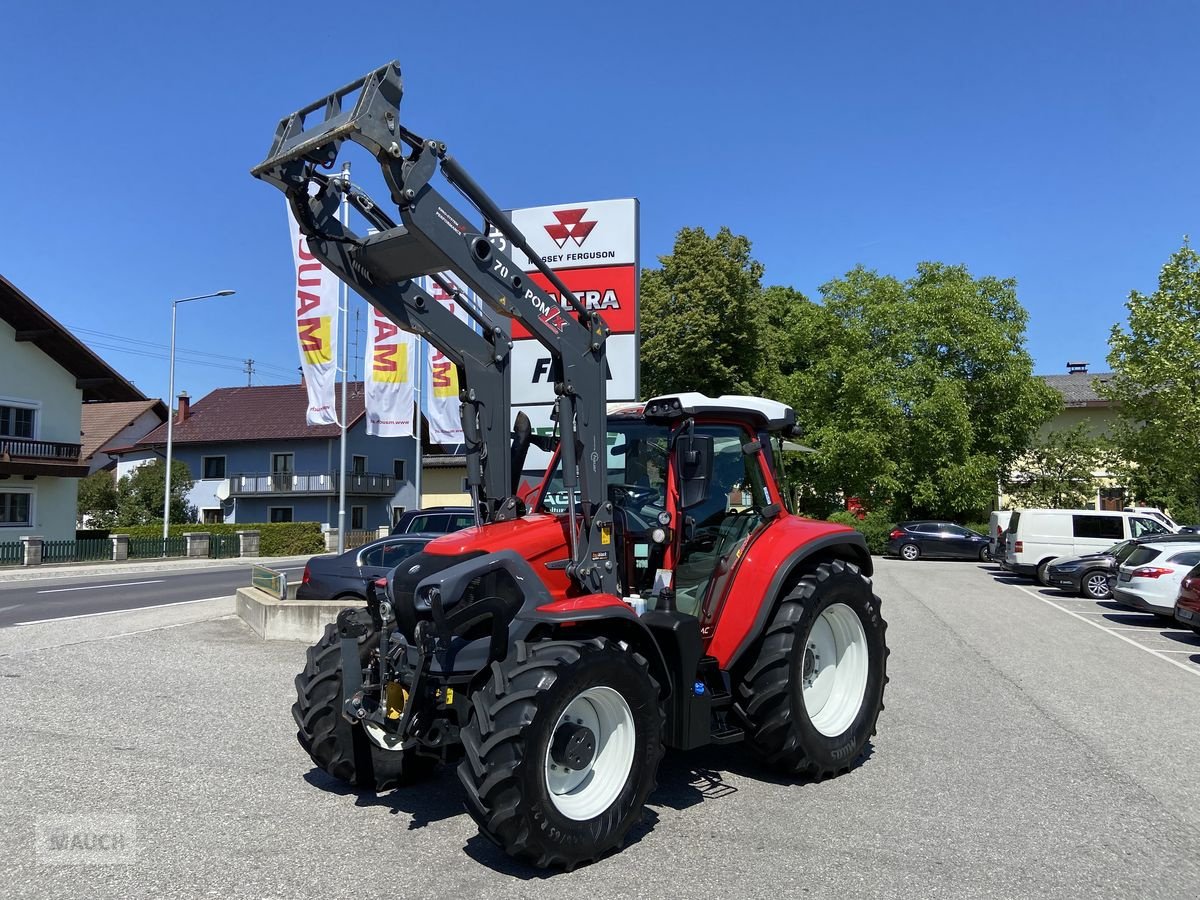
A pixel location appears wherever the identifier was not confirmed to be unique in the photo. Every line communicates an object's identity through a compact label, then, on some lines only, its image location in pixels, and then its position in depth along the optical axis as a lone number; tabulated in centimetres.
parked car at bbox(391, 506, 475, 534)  1873
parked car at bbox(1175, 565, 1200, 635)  1232
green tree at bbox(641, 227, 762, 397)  3641
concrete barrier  1116
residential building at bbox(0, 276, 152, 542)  3188
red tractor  420
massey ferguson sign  1090
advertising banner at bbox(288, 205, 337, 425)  2120
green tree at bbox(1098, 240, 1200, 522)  2923
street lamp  3318
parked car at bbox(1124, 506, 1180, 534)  2413
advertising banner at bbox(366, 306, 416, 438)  2427
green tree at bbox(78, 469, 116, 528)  4150
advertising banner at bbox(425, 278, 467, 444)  1698
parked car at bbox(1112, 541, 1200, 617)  1458
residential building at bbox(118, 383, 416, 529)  4928
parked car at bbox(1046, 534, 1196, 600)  1973
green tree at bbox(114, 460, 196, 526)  4150
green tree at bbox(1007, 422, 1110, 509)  3750
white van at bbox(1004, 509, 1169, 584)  2328
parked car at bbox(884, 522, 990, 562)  3209
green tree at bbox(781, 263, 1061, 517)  3478
